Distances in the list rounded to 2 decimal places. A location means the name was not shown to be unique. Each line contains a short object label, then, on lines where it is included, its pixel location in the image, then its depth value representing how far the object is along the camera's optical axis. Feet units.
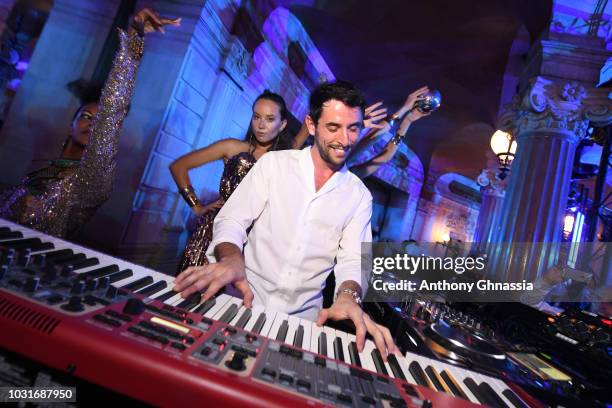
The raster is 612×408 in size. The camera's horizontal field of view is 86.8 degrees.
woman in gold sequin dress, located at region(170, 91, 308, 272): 9.02
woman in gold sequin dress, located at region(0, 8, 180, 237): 6.29
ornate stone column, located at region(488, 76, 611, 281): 13.58
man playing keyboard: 5.30
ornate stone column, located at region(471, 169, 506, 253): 30.32
